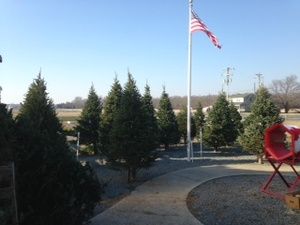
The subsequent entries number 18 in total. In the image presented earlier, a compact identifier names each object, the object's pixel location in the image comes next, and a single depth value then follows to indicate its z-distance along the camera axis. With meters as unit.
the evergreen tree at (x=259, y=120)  11.40
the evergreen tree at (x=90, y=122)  15.81
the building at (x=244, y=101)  71.03
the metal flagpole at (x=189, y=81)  12.54
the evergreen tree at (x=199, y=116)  20.29
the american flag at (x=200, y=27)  12.52
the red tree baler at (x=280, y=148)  6.57
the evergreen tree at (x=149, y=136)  8.77
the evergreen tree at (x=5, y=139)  3.41
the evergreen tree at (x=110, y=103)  14.01
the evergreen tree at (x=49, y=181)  3.88
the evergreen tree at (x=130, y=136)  8.67
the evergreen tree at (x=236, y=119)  14.70
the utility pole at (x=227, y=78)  37.35
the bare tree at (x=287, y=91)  69.39
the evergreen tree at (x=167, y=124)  16.28
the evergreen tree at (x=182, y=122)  18.42
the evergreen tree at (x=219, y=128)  14.34
